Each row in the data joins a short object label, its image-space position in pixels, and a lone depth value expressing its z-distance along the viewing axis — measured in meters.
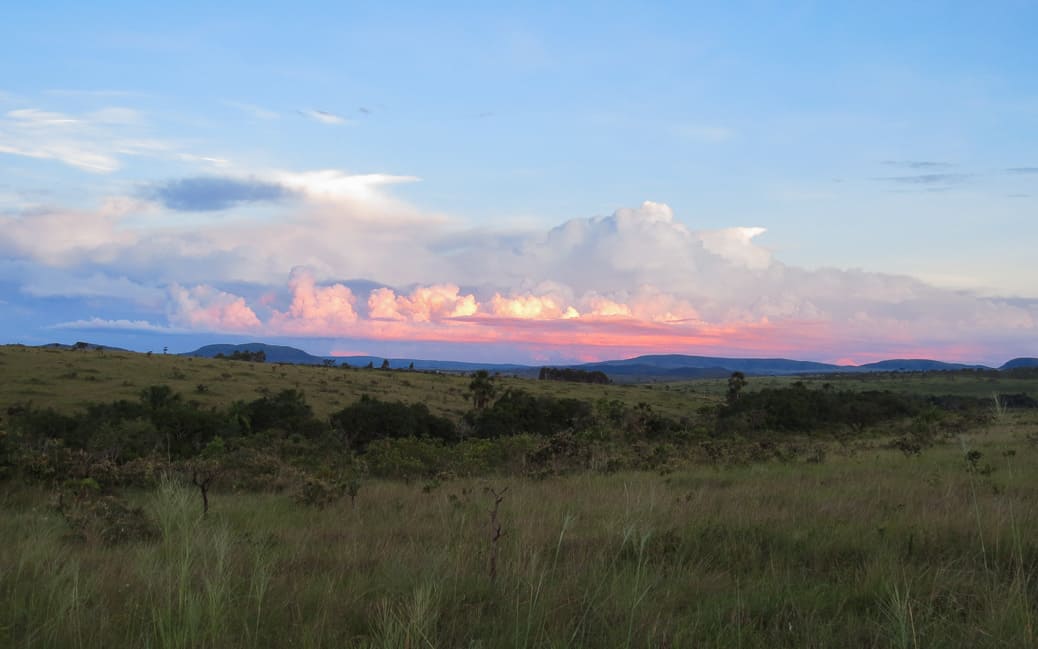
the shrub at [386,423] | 31.38
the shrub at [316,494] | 9.42
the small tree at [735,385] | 50.74
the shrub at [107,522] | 6.76
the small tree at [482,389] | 45.50
